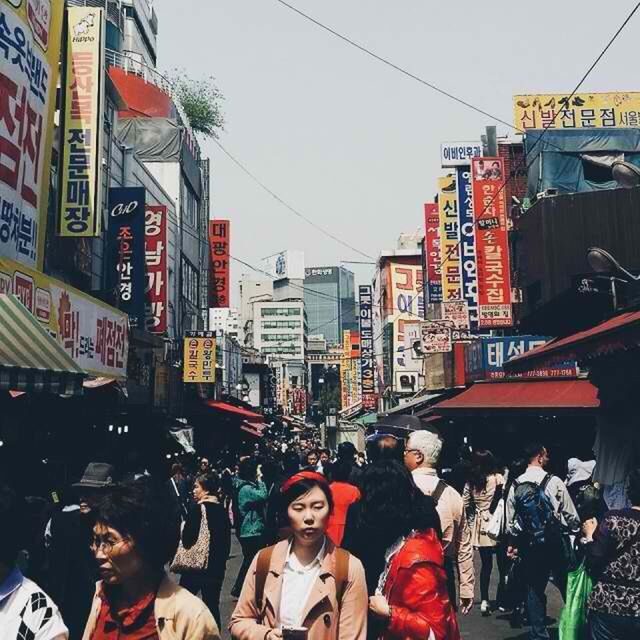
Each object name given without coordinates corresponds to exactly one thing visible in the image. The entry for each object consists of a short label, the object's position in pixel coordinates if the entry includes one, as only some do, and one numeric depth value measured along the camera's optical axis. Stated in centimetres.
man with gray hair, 587
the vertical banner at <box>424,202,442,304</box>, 4116
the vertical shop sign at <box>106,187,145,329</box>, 2130
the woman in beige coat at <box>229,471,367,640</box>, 389
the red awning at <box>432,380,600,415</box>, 1884
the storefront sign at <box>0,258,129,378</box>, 1186
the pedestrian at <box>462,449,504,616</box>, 1070
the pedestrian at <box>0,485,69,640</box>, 282
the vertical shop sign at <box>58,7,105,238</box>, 1571
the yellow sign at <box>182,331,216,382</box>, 3036
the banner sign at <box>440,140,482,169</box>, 4588
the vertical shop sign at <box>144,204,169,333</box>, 2389
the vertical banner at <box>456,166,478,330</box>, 2914
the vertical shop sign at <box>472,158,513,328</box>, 2784
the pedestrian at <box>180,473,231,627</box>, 795
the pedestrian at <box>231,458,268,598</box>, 1096
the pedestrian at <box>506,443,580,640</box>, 784
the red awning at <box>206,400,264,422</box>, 3488
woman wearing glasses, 314
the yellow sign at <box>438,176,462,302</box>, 3641
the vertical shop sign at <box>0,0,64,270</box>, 1241
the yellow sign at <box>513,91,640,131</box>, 3888
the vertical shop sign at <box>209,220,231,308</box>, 3900
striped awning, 902
